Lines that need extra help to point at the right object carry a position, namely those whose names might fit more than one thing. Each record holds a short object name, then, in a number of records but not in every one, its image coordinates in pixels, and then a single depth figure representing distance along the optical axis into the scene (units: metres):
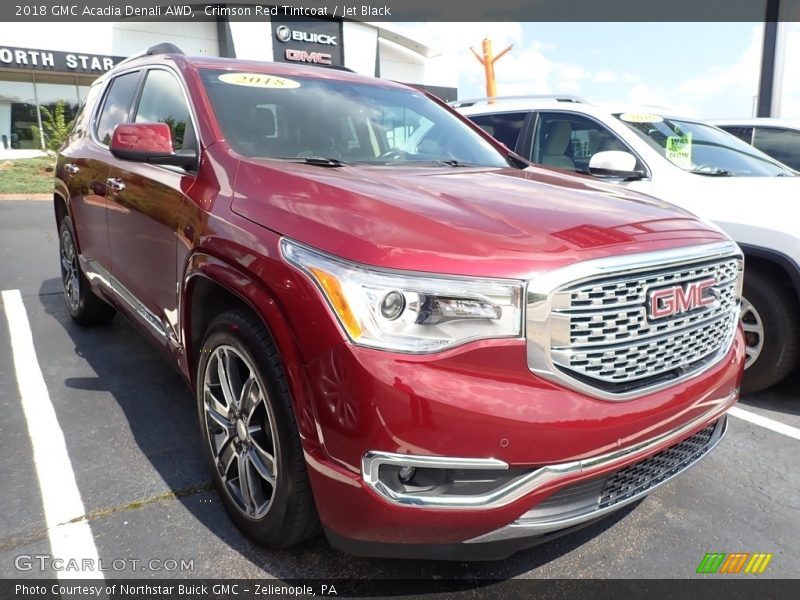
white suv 3.53
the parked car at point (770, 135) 7.44
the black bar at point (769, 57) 12.28
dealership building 22.94
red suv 1.73
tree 20.94
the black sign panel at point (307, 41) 31.00
